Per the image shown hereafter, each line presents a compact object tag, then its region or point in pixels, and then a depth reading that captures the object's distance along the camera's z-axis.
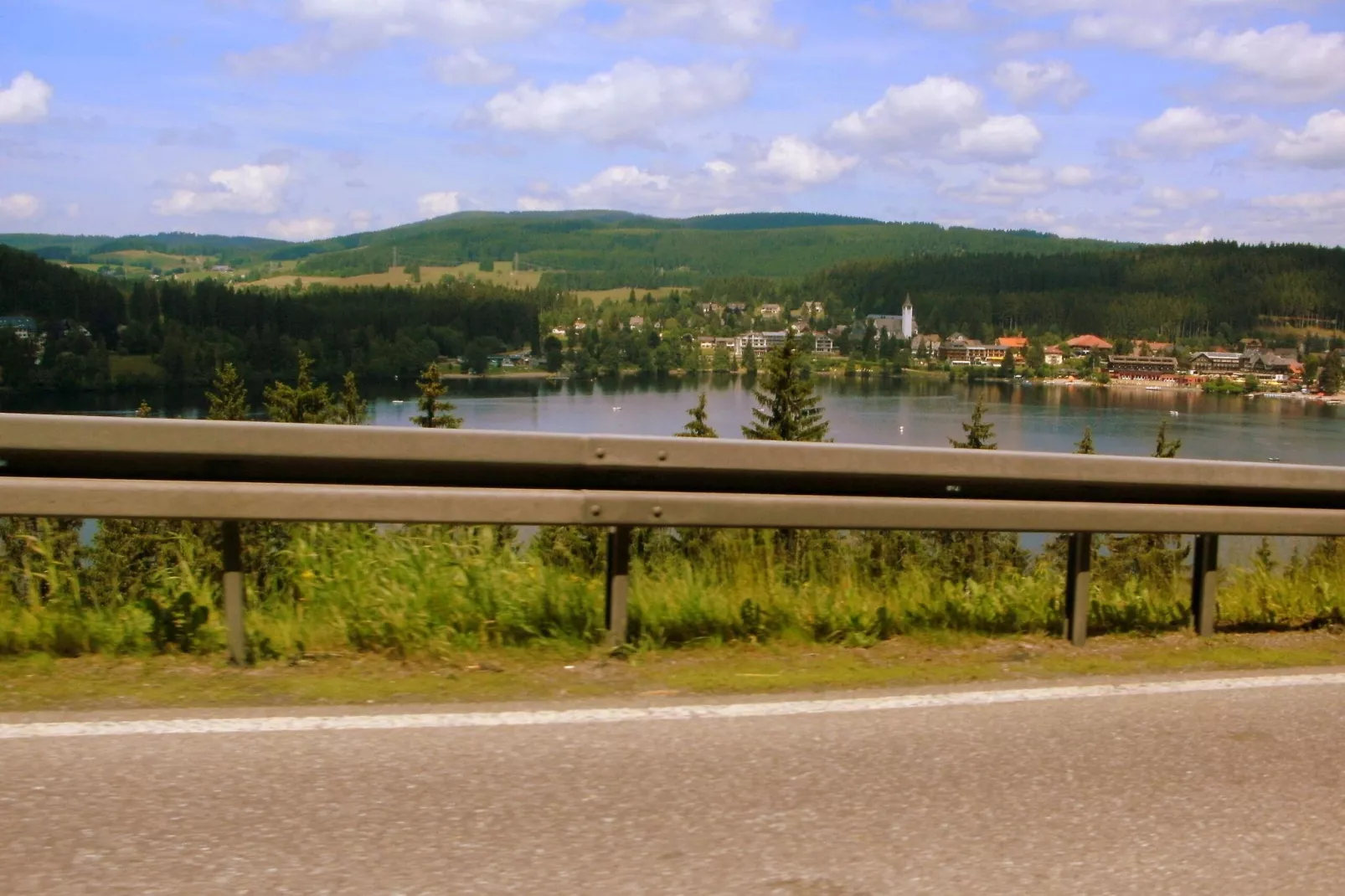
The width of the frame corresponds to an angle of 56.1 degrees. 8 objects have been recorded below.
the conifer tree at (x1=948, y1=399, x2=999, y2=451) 33.47
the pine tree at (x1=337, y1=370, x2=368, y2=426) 22.95
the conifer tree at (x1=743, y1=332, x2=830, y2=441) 38.34
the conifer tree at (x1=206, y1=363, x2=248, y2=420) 20.86
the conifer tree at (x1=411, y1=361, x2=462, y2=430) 19.48
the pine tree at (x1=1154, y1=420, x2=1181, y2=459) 27.55
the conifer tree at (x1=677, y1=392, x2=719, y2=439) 29.59
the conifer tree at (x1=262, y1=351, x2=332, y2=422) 26.61
